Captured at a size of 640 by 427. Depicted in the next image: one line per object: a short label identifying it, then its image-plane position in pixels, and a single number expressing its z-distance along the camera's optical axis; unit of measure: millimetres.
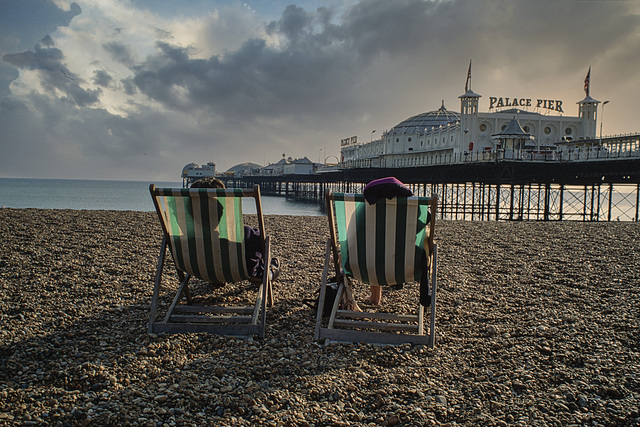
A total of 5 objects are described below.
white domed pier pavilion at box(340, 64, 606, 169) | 29641
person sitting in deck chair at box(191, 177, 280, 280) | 3082
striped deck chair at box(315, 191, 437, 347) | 2646
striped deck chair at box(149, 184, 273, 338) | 2729
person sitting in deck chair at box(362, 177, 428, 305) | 2646
